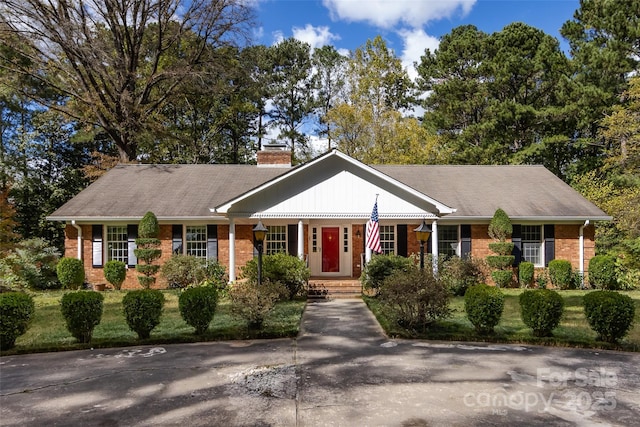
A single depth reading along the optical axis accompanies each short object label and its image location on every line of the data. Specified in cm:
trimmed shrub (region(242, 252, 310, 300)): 1297
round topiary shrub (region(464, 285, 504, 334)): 815
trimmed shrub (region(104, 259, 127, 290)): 1499
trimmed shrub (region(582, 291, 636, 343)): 748
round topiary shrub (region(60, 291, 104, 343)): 766
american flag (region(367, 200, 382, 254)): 1330
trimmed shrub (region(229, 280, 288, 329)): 843
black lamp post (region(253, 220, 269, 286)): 1062
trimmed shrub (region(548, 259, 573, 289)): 1517
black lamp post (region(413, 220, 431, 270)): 1009
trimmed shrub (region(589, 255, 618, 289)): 1503
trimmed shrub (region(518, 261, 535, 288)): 1538
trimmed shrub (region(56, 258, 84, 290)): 1464
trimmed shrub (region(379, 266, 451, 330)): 824
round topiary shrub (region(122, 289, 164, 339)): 789
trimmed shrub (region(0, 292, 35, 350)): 740
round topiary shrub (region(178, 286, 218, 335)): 816
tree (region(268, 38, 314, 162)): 3278
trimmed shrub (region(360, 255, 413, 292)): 1325
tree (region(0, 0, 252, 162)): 1955
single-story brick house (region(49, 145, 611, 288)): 1443
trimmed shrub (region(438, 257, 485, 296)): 1427
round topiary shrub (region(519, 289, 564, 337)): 787
